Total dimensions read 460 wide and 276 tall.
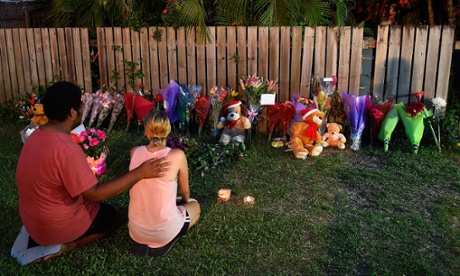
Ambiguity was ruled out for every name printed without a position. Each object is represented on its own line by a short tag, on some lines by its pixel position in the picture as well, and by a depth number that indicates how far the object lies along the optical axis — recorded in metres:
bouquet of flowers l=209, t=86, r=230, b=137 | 6.27
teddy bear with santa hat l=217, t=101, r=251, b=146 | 5.94
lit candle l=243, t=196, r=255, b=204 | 4.41
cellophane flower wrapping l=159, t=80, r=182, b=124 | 6.53
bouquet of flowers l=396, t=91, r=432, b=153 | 5.55
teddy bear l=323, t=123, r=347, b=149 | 5.83
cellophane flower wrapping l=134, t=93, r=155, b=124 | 6.65
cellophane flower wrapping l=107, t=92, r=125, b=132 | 6.85
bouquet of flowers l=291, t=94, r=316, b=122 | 5.96
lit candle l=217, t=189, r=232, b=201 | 4.46
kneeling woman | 3.40
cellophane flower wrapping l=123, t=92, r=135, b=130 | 6.80
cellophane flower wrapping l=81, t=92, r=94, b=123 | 6.91
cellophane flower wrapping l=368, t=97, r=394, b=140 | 5.77
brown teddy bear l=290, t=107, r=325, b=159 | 5.60
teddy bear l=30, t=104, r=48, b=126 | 6.04
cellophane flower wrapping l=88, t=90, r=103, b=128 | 6.83
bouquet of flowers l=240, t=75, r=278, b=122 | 6.23
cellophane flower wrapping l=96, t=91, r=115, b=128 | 6.77
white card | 6.13
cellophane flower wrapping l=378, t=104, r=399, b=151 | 5.66
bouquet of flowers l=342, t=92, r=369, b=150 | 5.79
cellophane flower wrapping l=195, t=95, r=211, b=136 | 6.48
